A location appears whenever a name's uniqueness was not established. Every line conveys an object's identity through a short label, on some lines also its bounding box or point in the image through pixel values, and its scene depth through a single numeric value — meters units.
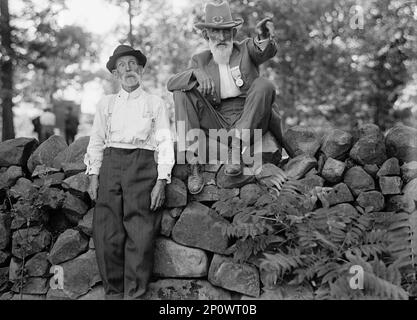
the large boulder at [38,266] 4.05
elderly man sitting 3.89
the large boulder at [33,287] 4.05
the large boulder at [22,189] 4.09
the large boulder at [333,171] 3.86
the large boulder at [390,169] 3.83
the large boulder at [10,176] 4.32
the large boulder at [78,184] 4.05
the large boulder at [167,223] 3.89
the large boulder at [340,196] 3.81
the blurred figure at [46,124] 9.54
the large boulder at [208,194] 3.91
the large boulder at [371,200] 3.78
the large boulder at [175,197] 3.88
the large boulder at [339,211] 3.39
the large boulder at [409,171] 3.78
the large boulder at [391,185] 3.77
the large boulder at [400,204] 3.64
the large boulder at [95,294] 3.89
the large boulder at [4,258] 4.16
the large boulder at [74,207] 4.07
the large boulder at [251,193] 3.79
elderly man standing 3.70
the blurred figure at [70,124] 11.05
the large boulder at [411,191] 3.67
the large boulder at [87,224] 3.99
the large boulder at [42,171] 4.24
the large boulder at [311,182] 3.74
